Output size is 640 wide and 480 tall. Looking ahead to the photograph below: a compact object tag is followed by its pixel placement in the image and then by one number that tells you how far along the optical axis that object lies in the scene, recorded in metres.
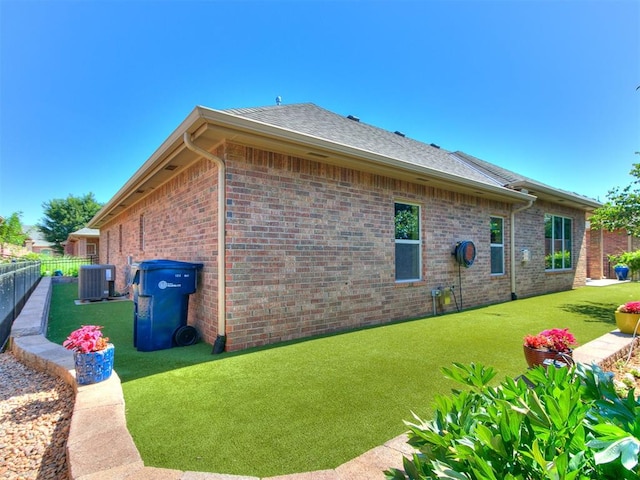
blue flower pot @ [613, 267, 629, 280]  15.72
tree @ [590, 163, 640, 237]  7.71
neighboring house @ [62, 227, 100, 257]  23.02
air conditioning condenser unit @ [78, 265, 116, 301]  9.62
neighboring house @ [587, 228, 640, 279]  16.47
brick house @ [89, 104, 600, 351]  4.82
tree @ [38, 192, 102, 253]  40.53
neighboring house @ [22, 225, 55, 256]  40.13
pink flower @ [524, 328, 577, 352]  3.26
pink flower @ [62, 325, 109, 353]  3.23
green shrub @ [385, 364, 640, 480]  0.89
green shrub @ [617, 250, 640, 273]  6.72
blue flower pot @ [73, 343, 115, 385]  3.18
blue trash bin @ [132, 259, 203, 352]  4.76
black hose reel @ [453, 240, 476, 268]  7.93
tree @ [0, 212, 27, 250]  22.30
